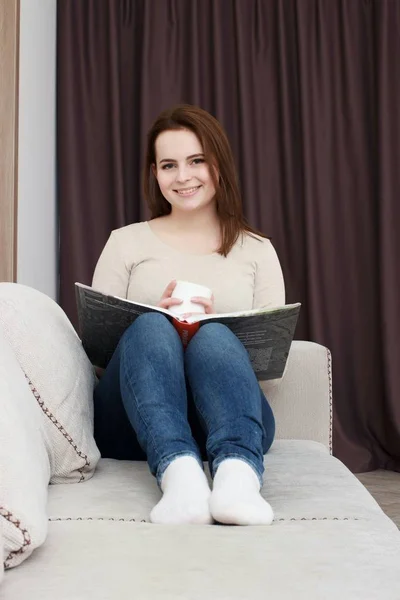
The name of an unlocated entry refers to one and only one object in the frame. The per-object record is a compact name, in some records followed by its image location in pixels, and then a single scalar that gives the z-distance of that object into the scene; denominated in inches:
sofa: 72.8
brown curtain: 157.5
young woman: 88.2
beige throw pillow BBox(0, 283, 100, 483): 91.8
